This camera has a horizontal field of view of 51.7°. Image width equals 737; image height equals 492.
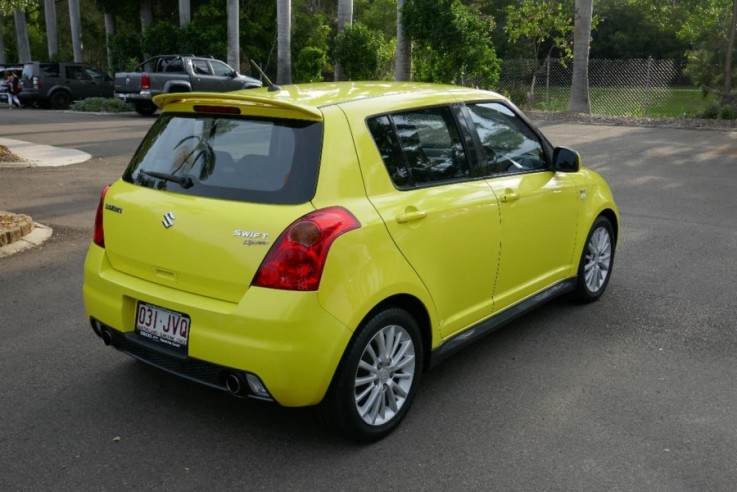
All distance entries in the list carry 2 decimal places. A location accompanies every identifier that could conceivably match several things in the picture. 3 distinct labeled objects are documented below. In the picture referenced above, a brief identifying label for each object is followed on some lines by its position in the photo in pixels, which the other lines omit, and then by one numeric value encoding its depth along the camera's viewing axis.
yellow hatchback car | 3.45
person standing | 29.12
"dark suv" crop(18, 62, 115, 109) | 29.09
